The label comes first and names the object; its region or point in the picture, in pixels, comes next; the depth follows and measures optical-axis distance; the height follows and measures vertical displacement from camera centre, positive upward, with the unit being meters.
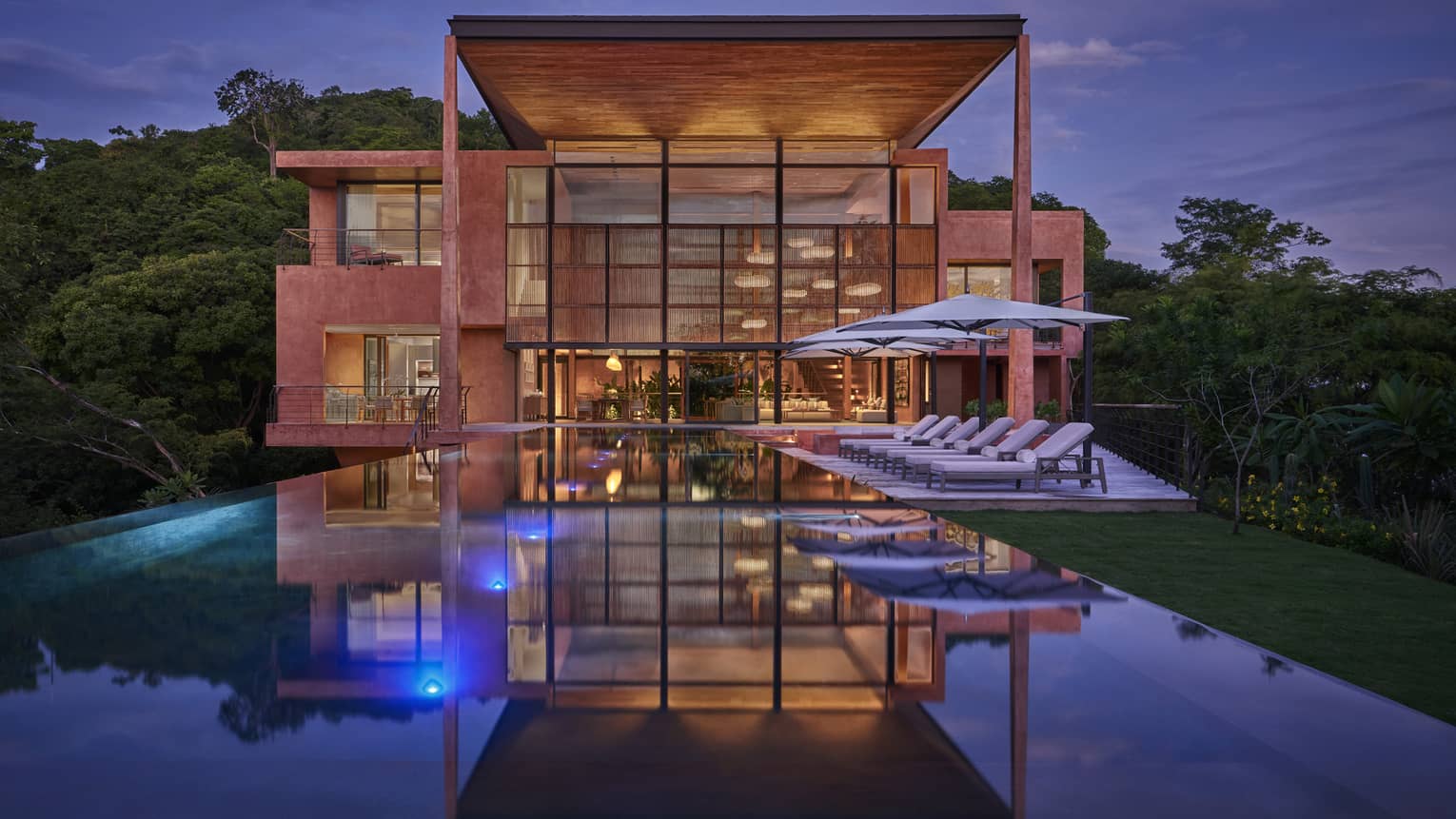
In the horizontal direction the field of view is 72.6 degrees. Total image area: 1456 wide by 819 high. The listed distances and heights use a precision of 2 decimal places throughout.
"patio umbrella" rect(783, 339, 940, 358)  18.61 +1.04
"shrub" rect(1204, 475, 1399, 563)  10.02 -1.23
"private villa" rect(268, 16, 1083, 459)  23.56 +3.40
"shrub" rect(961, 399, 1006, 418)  21.73 -0.12
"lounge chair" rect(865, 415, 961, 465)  14.88 -0.55
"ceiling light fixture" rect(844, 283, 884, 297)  24.67 +2.82
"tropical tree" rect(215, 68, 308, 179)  54.88 +16.67
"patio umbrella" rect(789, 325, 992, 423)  15.38 +1.10
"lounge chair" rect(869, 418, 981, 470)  14.20 -0.62
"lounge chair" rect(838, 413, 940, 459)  15.82 -0.65
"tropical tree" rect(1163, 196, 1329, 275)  47.97 +8.67
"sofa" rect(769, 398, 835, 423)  25.31 -0.22
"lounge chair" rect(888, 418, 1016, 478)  12.59 -0.66
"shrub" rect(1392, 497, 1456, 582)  9.09 -1.32
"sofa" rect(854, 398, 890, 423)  25.17 -0.26
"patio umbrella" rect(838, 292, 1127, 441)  13.02 +1.18
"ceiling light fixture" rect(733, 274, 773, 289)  24.72 +3.02
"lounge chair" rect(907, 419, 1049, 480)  12.42 -0.56
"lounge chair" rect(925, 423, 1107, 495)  11.55 -0.75
